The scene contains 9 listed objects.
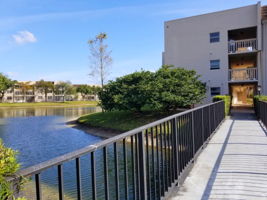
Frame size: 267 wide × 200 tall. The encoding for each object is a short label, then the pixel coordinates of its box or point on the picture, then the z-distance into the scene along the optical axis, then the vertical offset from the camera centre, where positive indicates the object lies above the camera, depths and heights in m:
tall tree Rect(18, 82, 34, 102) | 65.81 +3.09
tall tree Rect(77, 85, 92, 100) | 70.12 +2.23
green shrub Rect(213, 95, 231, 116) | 10.91 -0.31
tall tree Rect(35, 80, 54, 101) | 64.81 +3.25
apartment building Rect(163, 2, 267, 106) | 15.30 +3.62
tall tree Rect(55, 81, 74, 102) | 68.19 +2.64
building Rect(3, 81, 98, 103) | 66.88 +0.68
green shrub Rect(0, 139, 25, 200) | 0.97 -0.32
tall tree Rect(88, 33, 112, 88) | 25.27 +4.52
